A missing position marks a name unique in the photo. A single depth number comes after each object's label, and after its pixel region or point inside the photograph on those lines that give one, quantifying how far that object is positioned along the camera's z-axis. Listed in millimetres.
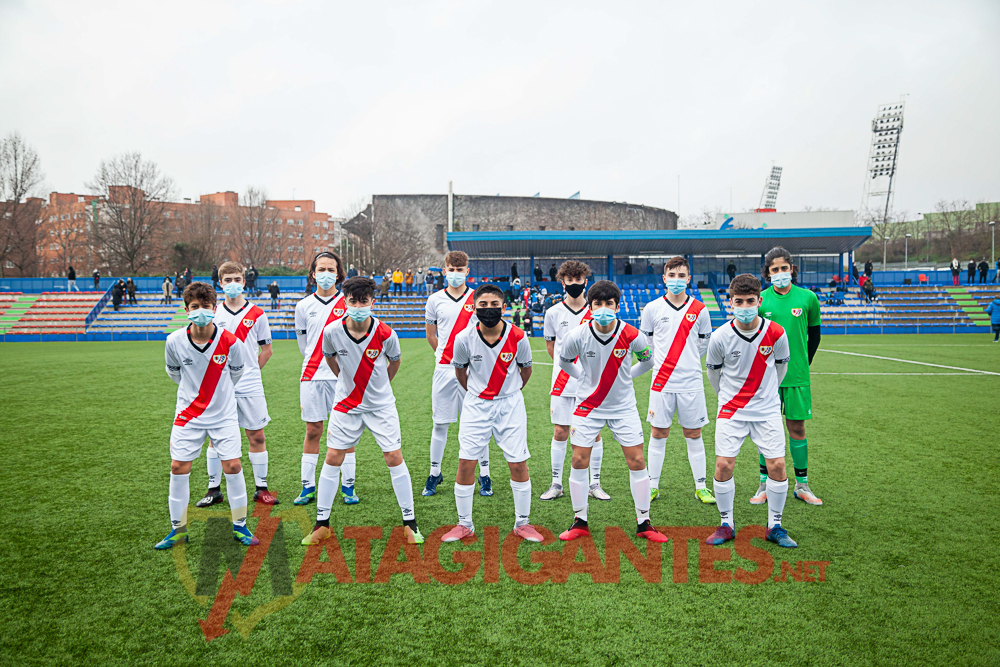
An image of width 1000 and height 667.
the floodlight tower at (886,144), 72688
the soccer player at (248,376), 5555
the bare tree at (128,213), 52000
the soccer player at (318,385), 5625
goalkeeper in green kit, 5402
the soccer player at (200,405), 4504
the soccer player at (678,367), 5492
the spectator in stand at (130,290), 35406
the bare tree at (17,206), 47094
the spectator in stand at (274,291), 32531
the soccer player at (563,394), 5676
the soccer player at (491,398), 4598
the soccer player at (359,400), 4629
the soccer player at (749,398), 4520
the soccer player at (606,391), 4578
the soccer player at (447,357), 5973
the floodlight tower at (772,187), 79812
